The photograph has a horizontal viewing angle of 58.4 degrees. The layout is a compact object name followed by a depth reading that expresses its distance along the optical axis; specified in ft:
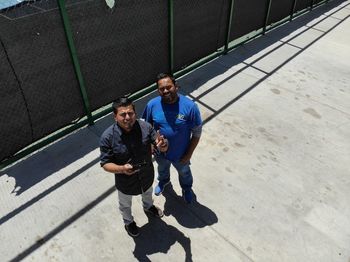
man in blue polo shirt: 11.07
